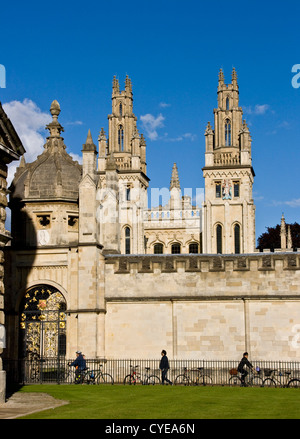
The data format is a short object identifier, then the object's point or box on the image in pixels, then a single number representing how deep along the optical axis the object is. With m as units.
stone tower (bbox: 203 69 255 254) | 83.50
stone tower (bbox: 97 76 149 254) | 85.94
